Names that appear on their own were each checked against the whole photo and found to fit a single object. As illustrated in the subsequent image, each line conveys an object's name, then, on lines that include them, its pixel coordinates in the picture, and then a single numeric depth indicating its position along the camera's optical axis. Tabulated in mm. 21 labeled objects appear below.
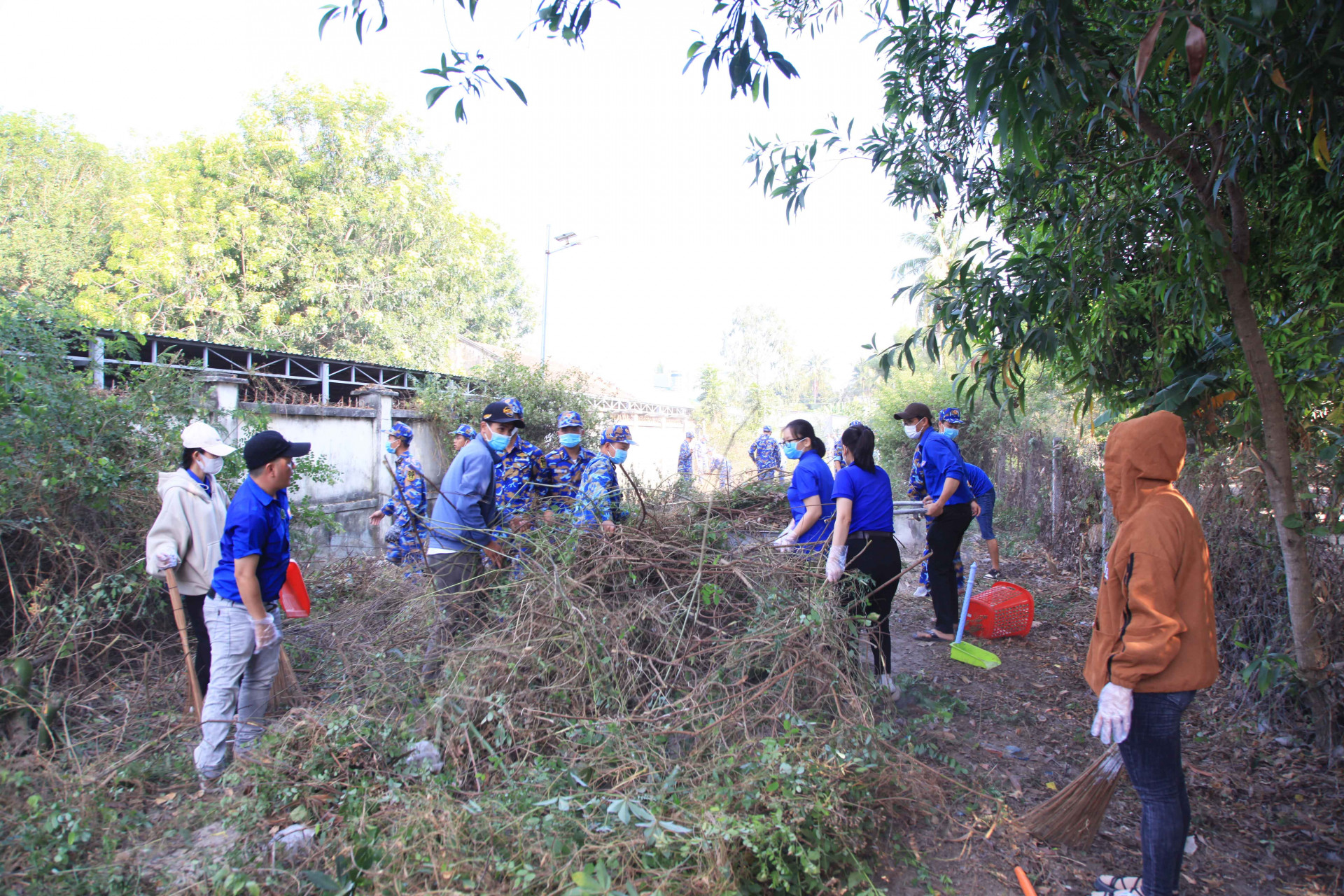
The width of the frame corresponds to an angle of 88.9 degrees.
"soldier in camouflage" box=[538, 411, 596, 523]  5111
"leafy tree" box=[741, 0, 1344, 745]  2307
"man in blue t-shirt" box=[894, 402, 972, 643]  5051
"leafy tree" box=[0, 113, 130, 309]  17953
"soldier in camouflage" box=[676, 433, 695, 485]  10078
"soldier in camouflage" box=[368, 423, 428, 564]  4902
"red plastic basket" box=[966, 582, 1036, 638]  5488
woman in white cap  3510
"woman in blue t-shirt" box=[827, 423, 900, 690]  3969
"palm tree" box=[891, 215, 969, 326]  22922
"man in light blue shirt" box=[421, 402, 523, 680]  4051
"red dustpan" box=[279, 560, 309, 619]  3508
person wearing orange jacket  2209
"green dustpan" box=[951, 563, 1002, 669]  4770
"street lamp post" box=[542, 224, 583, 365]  16594
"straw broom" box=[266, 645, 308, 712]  3858
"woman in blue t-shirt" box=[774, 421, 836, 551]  4137
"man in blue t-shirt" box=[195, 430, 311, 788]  3154
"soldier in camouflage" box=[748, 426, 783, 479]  9125
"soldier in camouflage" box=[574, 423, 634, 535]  3855
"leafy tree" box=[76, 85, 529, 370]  16125
